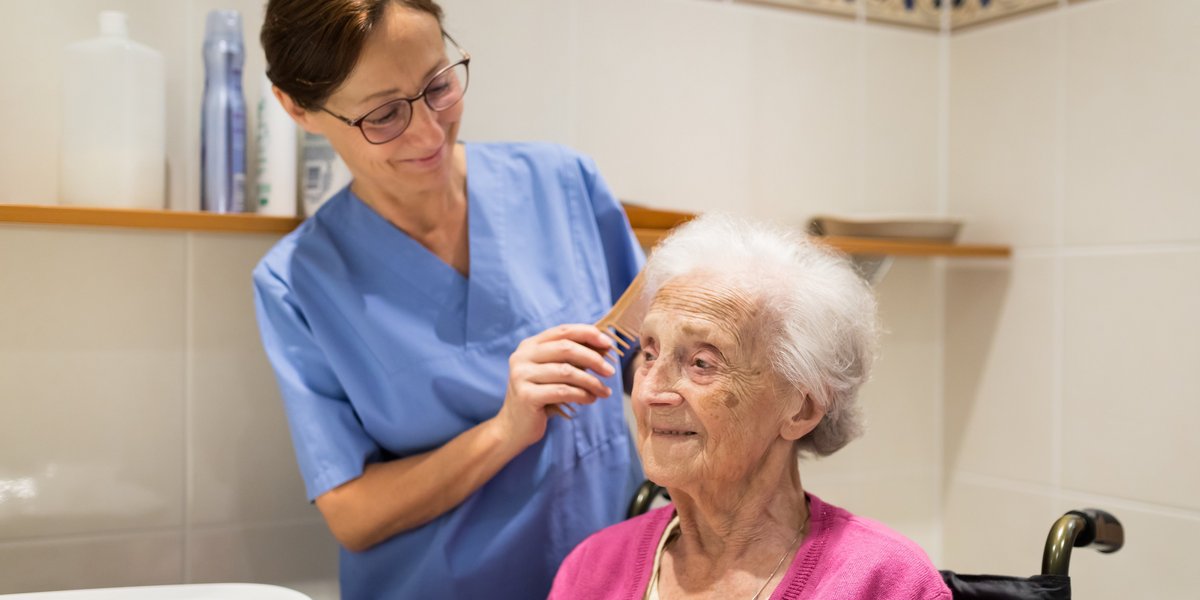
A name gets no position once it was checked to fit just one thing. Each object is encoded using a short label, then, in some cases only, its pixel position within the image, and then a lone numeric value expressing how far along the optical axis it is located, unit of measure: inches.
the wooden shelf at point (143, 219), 61.7
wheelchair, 51.1
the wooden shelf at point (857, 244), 77.4
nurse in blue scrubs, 56.7
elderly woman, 50.1
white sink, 55.6
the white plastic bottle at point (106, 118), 63.8
